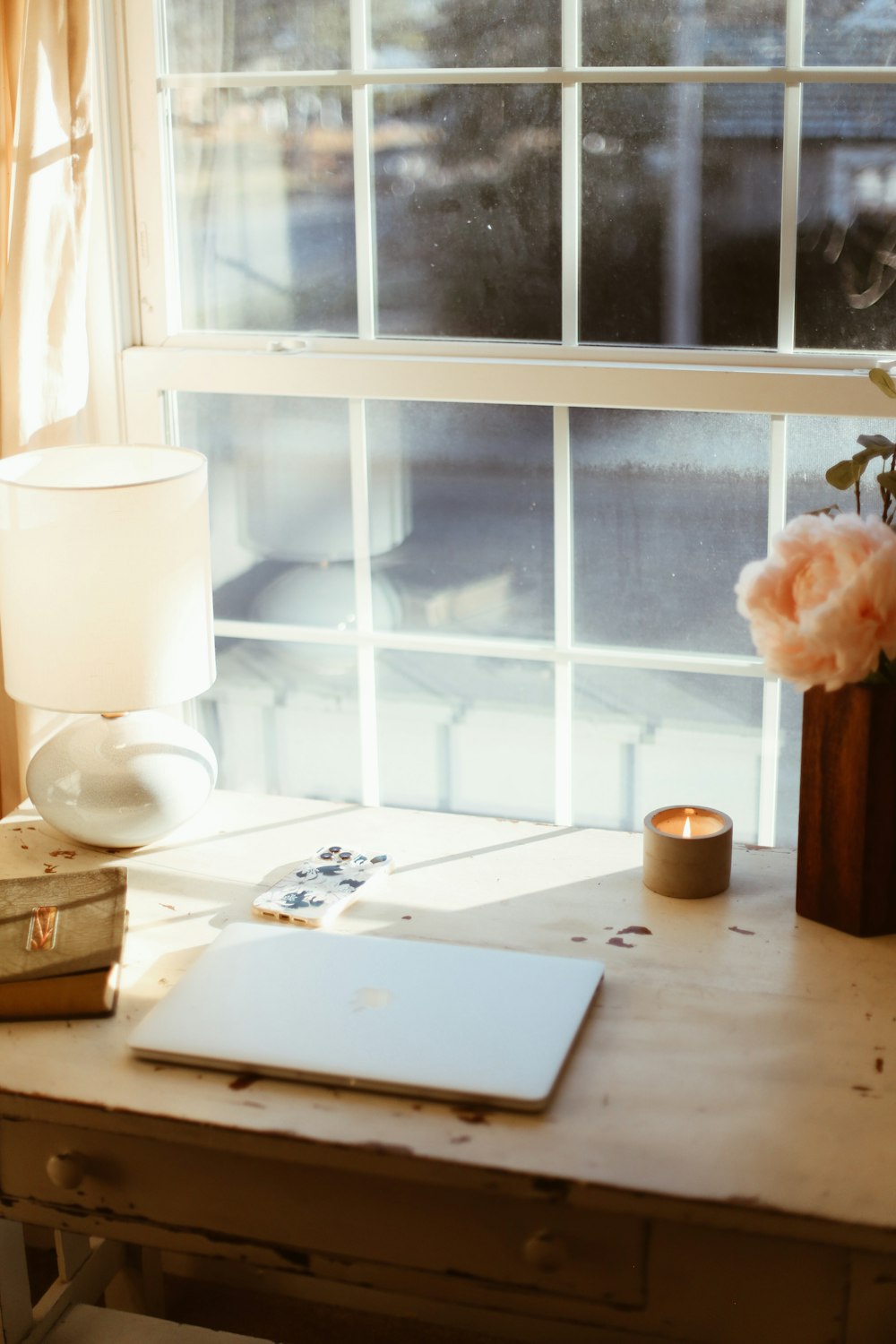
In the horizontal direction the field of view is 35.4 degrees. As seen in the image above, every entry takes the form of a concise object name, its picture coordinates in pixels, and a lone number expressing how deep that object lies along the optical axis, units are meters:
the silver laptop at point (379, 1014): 1.22
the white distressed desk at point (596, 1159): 1.11
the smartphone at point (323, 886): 1.52
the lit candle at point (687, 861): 1.53
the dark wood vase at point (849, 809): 1.40
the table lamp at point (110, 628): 1.53
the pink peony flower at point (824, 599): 1.30
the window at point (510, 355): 1.76
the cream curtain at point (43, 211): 1.75
